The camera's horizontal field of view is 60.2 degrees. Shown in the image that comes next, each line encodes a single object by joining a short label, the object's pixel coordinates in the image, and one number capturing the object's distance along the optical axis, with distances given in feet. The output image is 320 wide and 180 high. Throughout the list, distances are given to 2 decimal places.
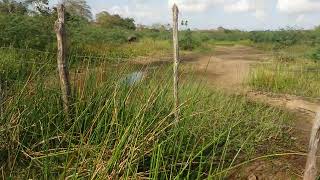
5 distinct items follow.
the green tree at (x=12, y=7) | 28.47
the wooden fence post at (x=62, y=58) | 7.44
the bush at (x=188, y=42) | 43.60
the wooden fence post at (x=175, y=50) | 7.60
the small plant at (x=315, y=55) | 26.17
